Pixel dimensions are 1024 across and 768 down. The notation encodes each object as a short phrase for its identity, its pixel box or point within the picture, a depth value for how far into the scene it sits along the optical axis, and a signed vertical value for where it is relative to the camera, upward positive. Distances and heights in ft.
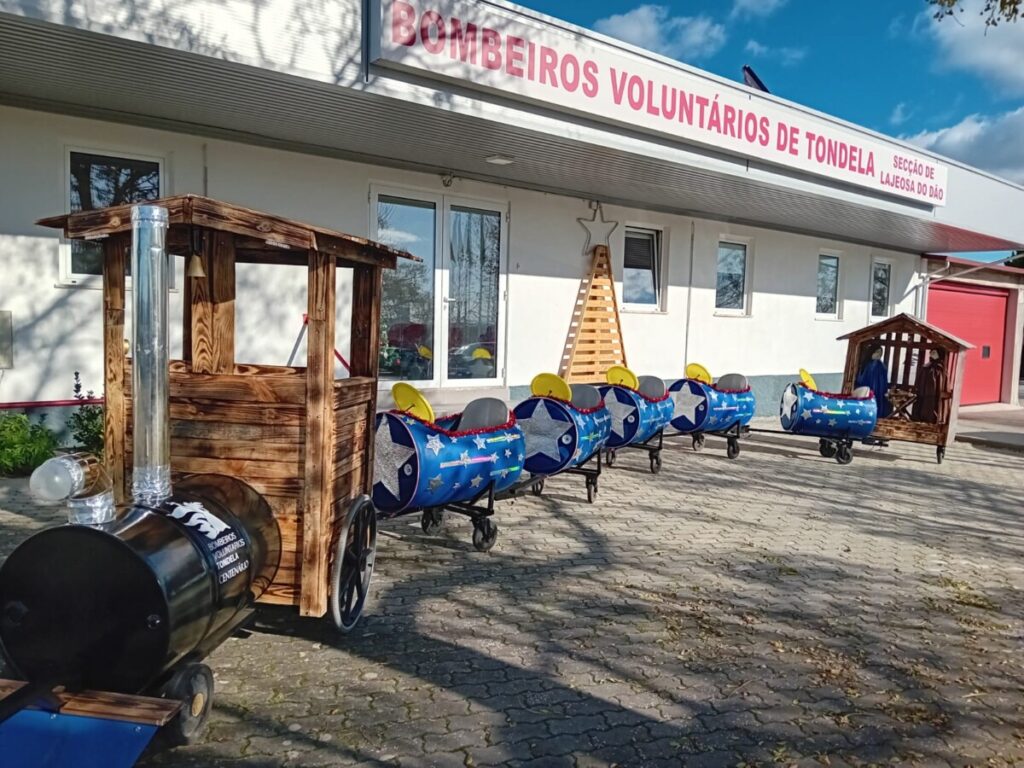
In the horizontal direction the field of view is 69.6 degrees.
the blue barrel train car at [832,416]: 30.83 -2.89
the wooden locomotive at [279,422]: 11.05 -1.45
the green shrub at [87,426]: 22.08 -3.15
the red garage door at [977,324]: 56.65 +2.18
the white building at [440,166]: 19.52 +6.49
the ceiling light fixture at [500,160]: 27.96 +6.76
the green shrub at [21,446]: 21.03 -3.63
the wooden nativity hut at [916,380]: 32.07 -1.33
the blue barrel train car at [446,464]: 15.42 -2.83
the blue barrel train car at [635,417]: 25.41 -2.65
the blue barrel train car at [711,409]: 29.99 -2.70
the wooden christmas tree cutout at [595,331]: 35.47 +0.39
